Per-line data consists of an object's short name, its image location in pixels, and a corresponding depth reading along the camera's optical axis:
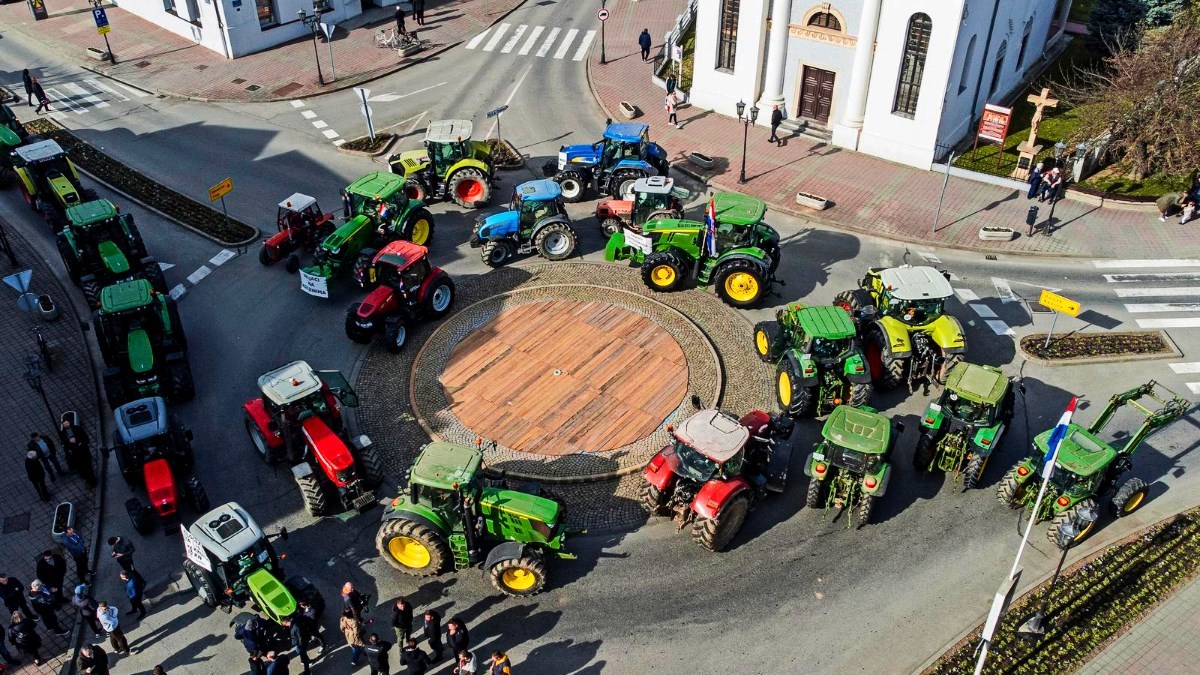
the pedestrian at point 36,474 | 19.05
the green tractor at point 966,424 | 19.00
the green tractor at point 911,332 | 21.61
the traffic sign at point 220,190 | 26.73
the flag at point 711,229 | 24.17
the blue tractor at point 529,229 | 26.38
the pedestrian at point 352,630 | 15.84
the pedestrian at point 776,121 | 33.31
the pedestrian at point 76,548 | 17.39
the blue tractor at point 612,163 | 29.22
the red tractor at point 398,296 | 22.92
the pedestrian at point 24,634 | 15.80
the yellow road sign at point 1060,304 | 21.78
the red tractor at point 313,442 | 18.53
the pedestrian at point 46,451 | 19.36
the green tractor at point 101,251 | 24.89
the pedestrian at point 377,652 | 15.45
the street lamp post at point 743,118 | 30.90
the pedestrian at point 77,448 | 19.55
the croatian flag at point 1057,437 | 14.56
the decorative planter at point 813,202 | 29.98
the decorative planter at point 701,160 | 32.62
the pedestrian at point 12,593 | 16.33
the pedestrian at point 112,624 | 16.11
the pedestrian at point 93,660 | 15.39
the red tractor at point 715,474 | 17.58
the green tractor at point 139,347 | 21.05
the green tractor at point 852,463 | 18.02
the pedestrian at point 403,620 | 15.91
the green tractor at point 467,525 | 16.86
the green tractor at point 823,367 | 20.58
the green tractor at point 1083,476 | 17.94
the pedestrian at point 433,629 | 15.91
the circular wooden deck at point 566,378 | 21.12
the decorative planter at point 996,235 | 28.47
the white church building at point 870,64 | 30.59
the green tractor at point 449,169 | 28.95
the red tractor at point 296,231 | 26.84
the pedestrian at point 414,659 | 15.59
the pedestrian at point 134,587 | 16.62
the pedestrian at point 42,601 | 16.28
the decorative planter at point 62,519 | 18.12
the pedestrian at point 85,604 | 16.56
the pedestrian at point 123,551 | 16.89
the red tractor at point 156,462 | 18.33
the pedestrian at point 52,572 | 16.91
